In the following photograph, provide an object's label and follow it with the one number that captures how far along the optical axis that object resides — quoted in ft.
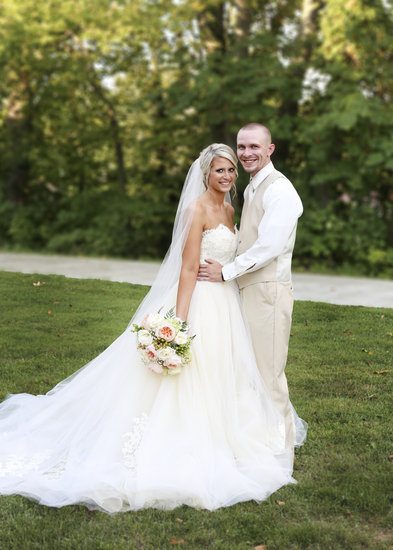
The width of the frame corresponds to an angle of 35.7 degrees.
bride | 11.99
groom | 12.70
